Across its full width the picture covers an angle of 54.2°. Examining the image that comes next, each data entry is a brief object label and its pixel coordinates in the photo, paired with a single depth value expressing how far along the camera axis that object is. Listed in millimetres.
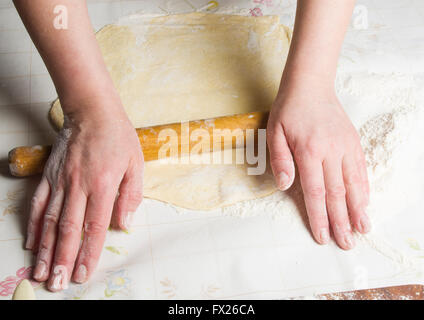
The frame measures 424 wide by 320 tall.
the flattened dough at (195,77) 923
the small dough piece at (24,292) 705
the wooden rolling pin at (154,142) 902
